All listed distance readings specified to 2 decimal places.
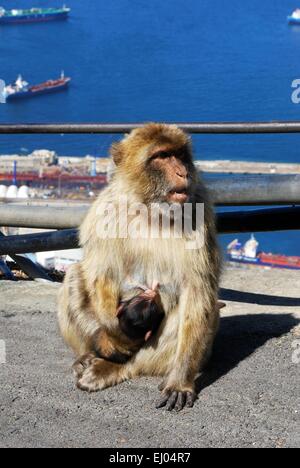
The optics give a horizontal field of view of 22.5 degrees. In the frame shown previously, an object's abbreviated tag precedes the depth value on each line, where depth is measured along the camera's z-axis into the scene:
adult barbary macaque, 2.90
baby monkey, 2.95
